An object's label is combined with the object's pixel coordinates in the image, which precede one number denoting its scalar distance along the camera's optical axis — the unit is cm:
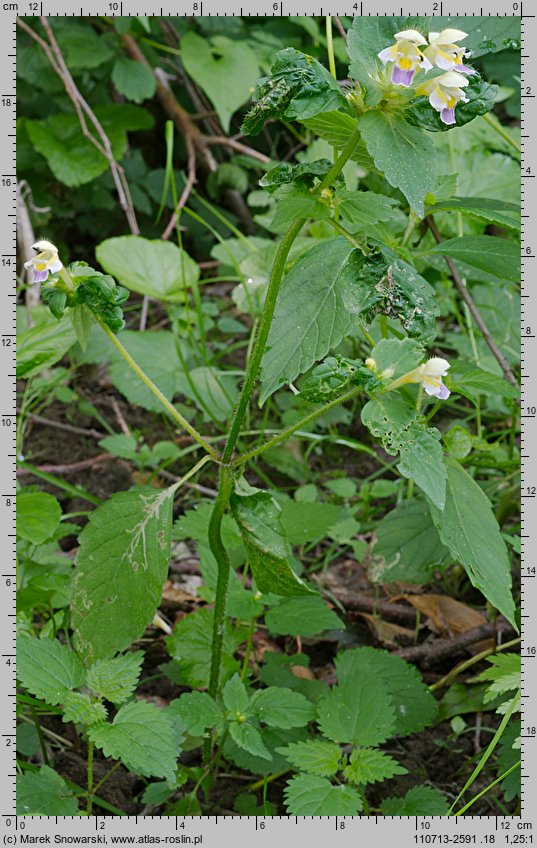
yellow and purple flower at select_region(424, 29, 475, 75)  49
